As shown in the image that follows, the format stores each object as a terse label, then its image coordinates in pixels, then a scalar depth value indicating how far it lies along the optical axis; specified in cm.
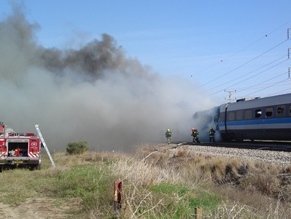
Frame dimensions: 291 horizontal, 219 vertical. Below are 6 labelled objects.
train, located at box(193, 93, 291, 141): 2892
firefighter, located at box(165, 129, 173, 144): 4212
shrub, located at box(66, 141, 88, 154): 2783
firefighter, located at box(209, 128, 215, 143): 4158
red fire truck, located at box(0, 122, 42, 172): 1772
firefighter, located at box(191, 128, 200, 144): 4153
